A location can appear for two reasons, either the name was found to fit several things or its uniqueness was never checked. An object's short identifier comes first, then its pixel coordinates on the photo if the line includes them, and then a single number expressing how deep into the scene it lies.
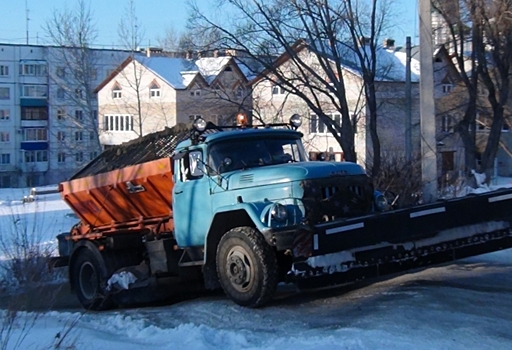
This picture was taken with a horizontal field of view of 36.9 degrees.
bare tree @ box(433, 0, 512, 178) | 29.62
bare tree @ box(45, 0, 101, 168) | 51.28
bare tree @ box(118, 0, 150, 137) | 49.84
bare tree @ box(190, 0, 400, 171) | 24.02
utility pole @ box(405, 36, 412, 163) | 22.43
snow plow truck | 9.23
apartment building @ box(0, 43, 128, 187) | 70.17
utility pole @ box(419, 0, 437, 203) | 15.88
